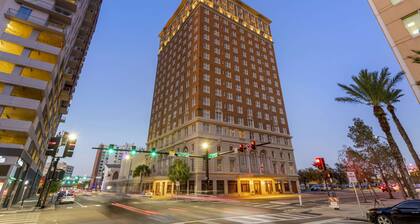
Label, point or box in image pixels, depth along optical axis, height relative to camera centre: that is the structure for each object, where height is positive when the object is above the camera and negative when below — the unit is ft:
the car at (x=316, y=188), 255.21 +3.07
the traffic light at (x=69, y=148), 66.33 +13.97
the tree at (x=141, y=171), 214.07 +20.87
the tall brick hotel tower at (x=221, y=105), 163.43 +78.44
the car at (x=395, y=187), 199.33 +2.70
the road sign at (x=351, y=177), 49.73 +3.09
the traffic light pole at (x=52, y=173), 77.97 +7.37
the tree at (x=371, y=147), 109.40 +22.39
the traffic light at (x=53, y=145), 68.31 +15.12
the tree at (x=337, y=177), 312.58 +19.24
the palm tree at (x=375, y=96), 66.39 +33.55
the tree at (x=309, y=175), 326.92 +23.92
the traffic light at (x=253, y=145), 64.12 +13.63
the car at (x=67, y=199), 107.96 -3.05
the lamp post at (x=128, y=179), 276.00 +16.34
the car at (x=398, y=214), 34.13 -4.01
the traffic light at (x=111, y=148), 75.26 +15.51
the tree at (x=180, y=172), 148.25 +13.65
